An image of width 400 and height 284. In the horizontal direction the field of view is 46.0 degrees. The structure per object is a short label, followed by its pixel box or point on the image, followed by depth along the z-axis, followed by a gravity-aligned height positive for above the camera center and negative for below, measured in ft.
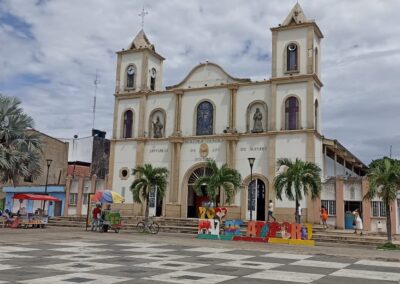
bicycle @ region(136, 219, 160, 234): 84.64 -2.10
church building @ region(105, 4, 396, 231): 96.89 +20.28
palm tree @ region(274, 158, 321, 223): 78.33 +6.60
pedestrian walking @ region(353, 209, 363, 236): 83.48 -0.33
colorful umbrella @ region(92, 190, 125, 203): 87.76 +3.11
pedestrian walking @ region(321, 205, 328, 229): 91.40 +0.78
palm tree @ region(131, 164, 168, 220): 90.17 +6.24
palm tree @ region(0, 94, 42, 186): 82.94 +12.01
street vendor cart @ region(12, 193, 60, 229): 90.22 -1.44
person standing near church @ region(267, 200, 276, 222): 89.97 +1.80
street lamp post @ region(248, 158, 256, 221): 97.14 +4.36
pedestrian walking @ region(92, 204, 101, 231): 85.41 -0.66
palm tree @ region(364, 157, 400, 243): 65.05 +5.33
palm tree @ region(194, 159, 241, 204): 84.64 +6.27
